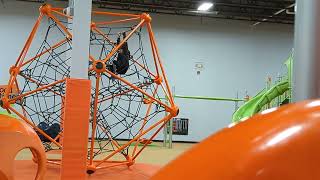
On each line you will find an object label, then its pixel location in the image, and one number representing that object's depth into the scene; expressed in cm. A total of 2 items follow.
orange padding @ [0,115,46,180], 266
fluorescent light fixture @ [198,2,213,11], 1168
